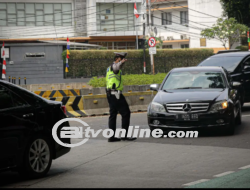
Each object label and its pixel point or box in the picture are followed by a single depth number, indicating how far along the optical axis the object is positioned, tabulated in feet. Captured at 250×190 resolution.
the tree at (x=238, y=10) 169.07
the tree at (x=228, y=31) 171.39
